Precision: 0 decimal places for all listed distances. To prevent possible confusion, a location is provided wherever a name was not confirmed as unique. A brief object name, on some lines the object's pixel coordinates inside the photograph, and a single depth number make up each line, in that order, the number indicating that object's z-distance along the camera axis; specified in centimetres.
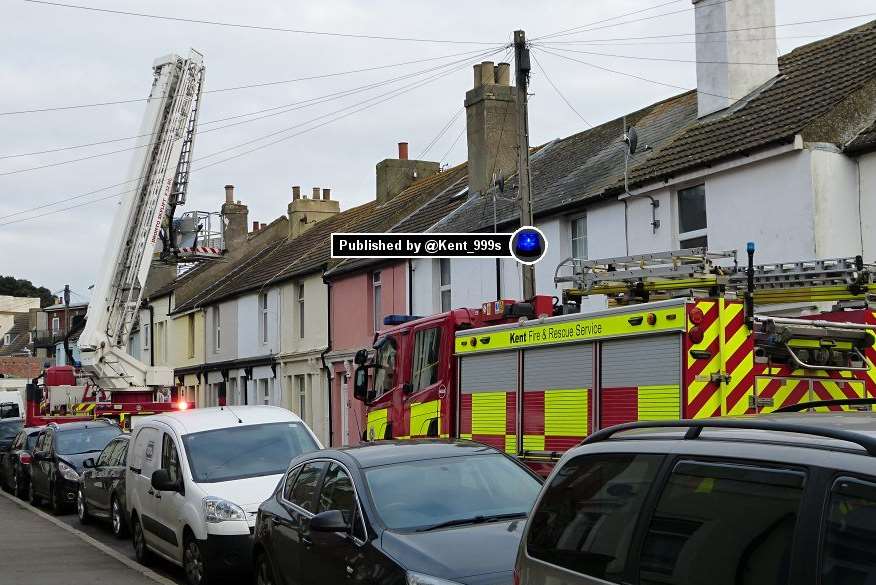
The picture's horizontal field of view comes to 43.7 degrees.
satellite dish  2127
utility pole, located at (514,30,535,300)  1794
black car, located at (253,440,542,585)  677
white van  1079
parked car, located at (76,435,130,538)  1586
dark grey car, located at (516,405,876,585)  324
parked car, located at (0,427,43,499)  2350
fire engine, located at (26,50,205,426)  2520
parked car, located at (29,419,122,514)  1988
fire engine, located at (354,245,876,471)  966
